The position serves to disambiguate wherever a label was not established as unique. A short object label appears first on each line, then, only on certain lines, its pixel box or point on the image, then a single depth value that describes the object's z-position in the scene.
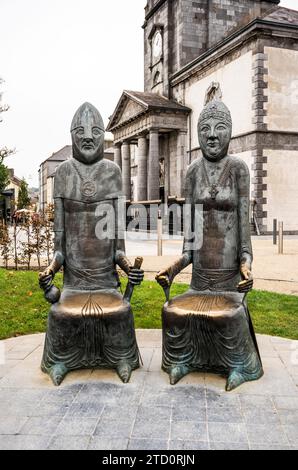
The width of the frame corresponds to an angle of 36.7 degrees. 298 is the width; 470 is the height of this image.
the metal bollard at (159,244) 14.23
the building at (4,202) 15.61
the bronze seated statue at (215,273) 4.04
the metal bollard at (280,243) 14.50
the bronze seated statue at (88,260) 4.18
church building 21.97
